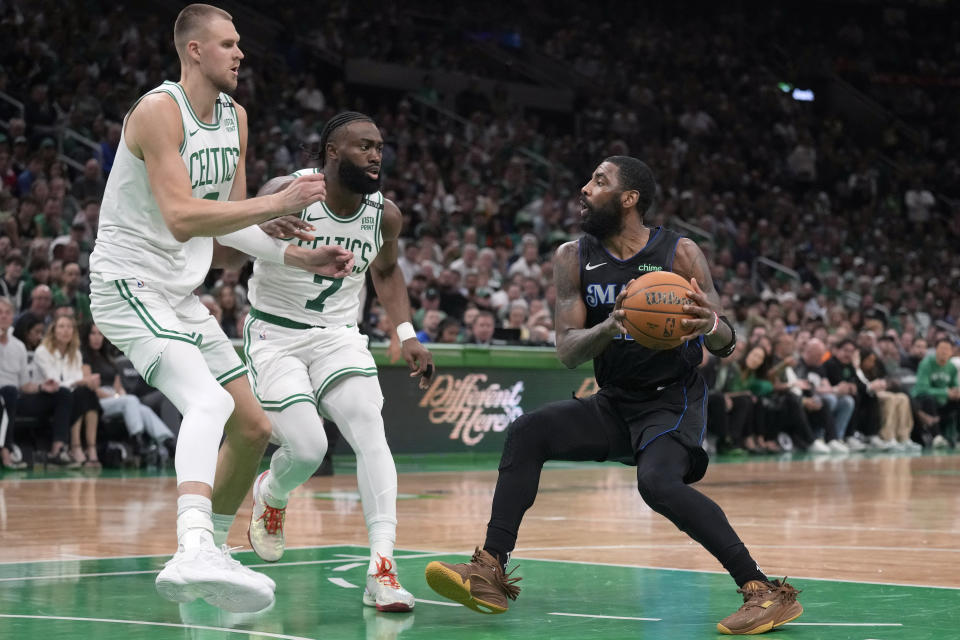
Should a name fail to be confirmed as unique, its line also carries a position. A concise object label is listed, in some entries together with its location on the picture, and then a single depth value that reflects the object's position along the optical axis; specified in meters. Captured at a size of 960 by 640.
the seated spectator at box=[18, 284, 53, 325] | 13.84
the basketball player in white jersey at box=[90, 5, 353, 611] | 5.23
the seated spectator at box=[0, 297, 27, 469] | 13.20
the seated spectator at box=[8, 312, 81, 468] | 13.38
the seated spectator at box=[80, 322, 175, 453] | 13.80
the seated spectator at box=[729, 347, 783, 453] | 17.98
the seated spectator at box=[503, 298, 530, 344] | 16.86
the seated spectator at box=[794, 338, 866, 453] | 19.27
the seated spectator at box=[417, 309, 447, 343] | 16.19
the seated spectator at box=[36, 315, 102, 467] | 13.40
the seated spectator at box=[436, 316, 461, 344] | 16.28
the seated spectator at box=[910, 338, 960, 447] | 20.64
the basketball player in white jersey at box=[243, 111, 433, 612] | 6.36
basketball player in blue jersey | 5.56
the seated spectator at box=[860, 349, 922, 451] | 20.20
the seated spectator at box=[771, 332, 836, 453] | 18.45
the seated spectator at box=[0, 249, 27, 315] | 14.59
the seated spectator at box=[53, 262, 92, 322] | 14.37
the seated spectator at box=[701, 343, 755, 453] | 17.72
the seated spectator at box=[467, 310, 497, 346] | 16.38
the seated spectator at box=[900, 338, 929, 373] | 22.17
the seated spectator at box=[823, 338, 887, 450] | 19.72
